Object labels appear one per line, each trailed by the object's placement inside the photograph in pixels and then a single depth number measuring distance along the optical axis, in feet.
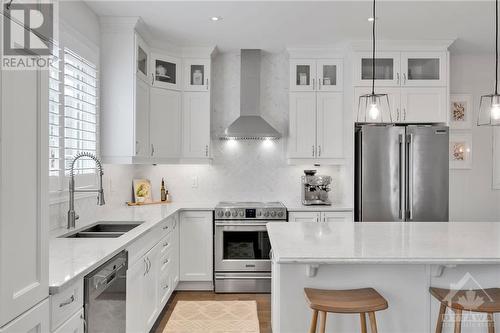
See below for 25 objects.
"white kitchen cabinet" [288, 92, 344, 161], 13.92
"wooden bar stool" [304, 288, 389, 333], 5.89
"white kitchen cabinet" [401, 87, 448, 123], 13.35
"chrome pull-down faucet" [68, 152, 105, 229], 8.70
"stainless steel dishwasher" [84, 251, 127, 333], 5.81
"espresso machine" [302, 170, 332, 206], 14.01
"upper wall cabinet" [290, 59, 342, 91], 13.96
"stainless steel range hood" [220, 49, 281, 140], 14.14
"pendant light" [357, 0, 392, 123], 13.10
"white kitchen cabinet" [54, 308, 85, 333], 5.05
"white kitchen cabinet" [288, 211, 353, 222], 13.01
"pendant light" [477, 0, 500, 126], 7.63
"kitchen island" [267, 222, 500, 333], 6.85
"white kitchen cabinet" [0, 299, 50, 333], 3.93
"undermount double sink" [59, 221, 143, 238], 9.62
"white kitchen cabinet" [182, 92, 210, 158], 13.92
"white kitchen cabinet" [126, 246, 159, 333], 7.77
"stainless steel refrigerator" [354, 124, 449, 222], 12.56
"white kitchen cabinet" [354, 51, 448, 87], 13.33
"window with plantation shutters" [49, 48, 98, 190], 8.47
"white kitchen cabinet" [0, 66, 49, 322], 3.85
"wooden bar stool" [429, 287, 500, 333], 6.04
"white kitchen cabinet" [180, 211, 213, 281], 12.98
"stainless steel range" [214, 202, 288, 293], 12.92
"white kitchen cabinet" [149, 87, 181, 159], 12.94
